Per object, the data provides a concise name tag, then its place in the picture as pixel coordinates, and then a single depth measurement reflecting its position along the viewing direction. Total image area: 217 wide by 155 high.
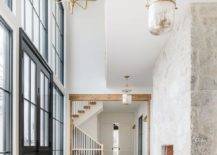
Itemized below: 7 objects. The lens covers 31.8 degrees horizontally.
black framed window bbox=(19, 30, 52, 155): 4.90
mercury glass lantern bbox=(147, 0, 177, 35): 2.56
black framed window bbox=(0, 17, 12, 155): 4.20
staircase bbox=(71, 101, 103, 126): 13.88
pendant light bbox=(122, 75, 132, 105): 9.43
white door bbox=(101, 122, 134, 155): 18.48
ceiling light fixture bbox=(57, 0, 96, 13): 2.66
